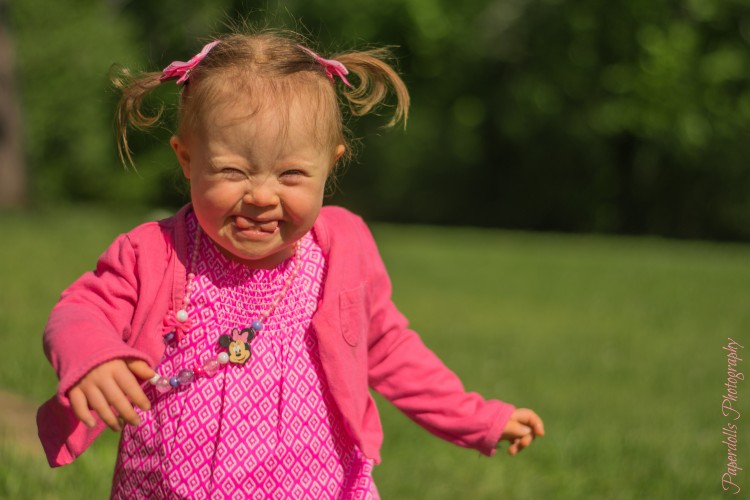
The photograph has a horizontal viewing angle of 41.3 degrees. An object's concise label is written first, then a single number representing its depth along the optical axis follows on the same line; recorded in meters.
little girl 2.34
